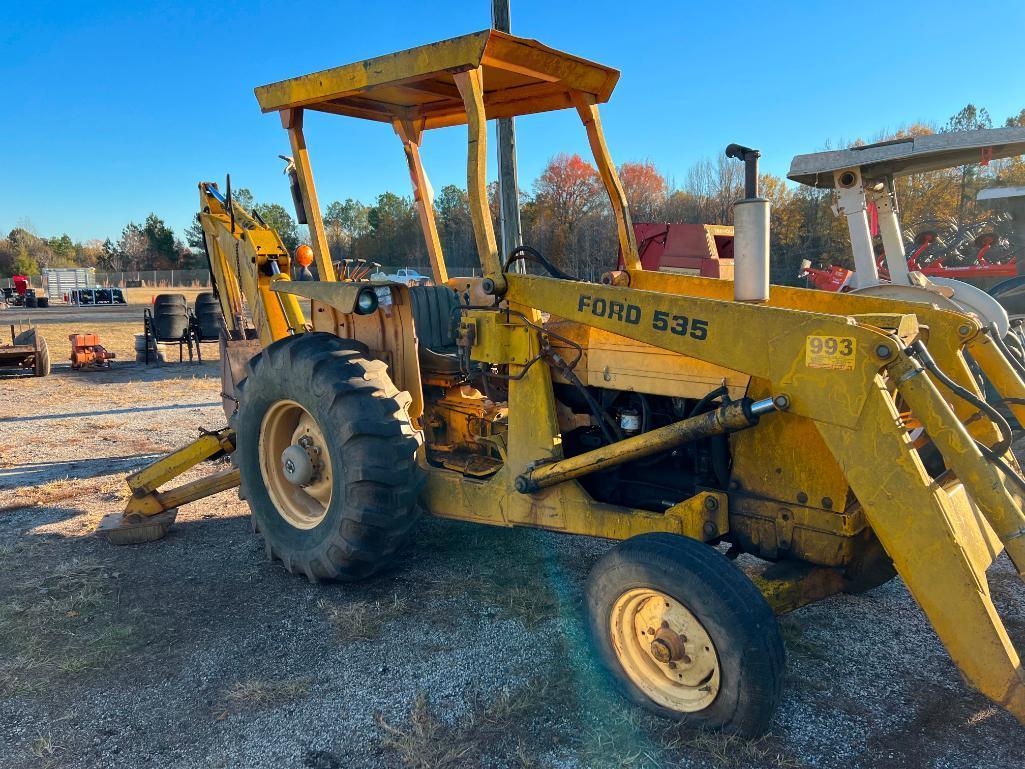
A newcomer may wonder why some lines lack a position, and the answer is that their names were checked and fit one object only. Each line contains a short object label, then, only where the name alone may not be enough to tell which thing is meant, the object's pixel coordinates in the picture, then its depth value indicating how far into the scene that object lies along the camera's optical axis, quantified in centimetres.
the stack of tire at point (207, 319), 1423
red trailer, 970
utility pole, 925
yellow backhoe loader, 248
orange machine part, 1334
